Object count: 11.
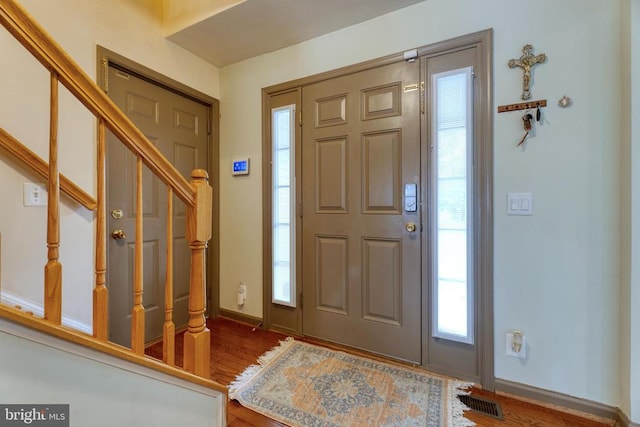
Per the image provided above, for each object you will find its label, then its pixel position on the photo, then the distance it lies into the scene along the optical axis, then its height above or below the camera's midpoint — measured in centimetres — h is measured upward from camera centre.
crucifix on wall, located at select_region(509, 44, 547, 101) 154 +81
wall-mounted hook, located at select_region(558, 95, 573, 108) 147 +58
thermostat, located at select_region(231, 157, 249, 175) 247 +41
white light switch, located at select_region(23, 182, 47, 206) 144 +10
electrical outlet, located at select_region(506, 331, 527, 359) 158 -74
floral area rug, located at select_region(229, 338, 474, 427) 142 -101
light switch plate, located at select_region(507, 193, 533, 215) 156 +5
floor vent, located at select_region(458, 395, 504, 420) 146 -103
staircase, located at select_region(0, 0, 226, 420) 74 -5
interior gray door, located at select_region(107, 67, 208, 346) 192 +12
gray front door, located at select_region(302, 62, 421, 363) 188 +0
